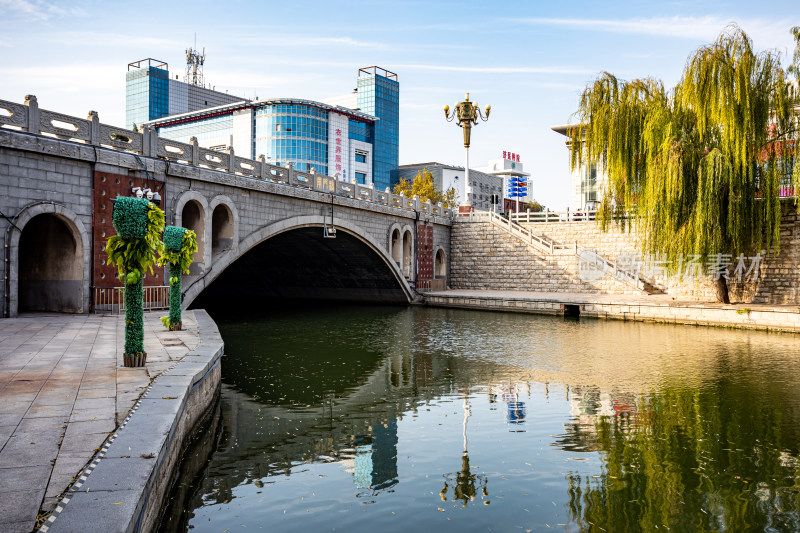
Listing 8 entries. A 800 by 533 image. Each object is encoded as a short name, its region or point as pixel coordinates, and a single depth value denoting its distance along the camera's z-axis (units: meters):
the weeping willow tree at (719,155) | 19.69
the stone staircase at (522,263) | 28.80
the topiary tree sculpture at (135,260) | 8.30
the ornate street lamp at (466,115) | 33.09
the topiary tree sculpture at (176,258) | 12.12
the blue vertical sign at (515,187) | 84.44
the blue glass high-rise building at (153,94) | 81.62
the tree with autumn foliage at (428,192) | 48.68
